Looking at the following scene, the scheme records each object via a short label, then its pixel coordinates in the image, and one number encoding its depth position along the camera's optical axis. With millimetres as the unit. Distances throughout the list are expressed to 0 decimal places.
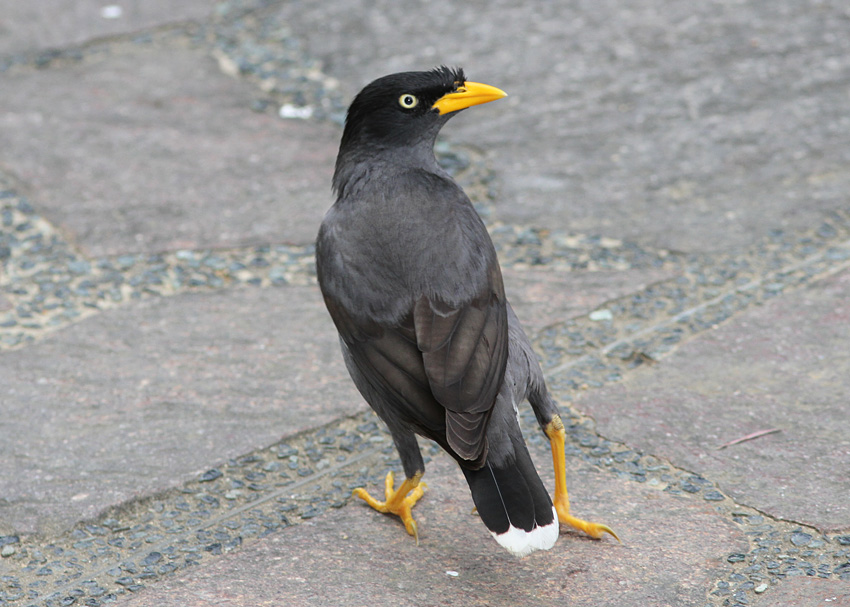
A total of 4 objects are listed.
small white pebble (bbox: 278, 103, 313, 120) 10937
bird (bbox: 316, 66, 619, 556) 5742
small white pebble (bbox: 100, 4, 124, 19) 12562
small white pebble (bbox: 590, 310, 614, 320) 7992
